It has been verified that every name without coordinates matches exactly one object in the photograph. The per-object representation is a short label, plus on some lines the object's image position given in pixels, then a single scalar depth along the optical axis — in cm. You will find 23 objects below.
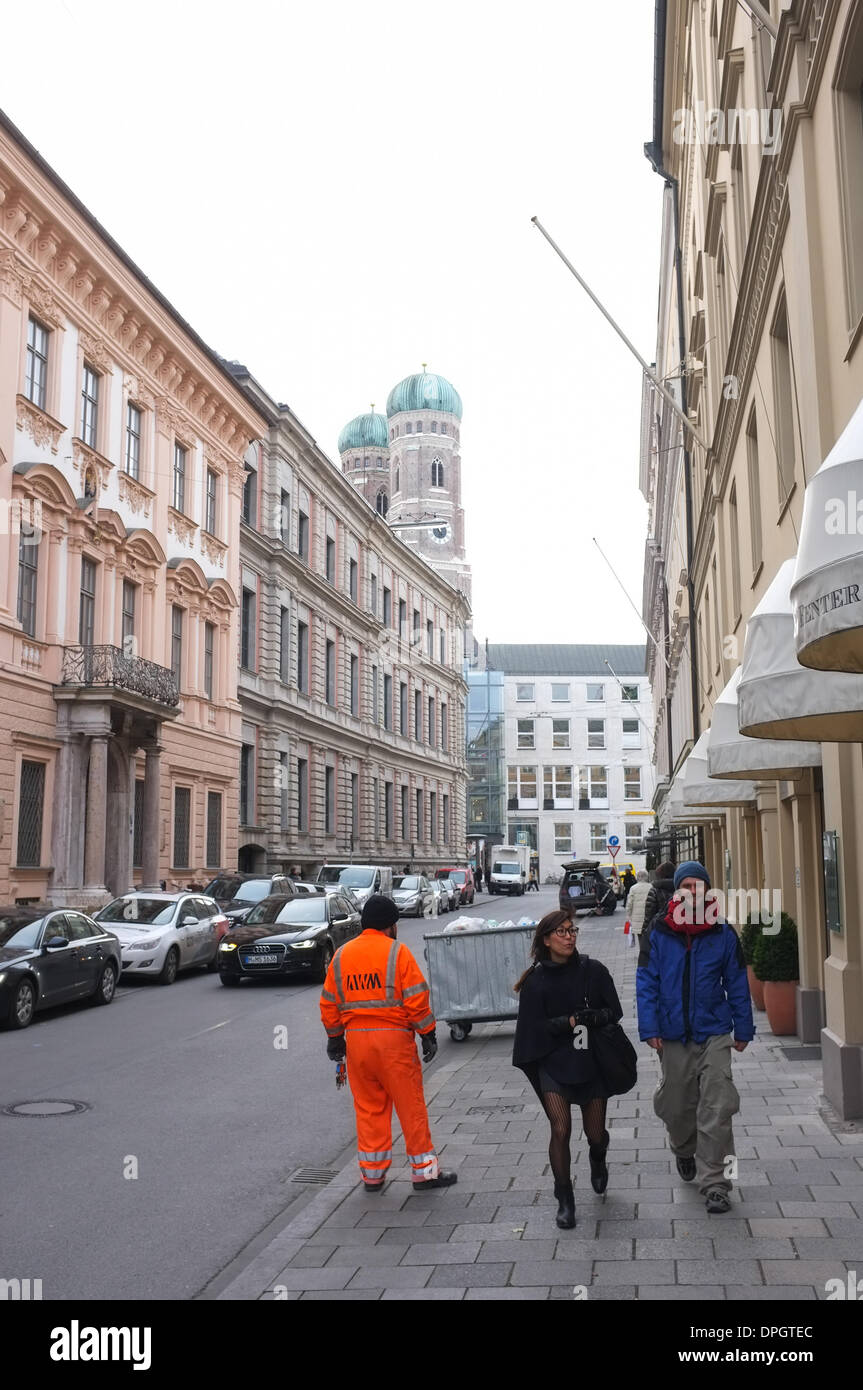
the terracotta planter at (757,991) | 1535
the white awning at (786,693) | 848
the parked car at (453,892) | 5188
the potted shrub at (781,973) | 1348
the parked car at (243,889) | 2915
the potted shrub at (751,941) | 1409
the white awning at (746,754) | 1127
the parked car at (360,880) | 3606
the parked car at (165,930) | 2145
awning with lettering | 635
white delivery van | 7062
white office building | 9688
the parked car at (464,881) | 5542
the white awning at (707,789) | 1605
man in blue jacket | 725
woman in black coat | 698
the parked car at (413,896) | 4359
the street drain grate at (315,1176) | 834
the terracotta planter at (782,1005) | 1362
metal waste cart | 1438
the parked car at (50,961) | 1570
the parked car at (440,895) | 4785
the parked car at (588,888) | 4825
